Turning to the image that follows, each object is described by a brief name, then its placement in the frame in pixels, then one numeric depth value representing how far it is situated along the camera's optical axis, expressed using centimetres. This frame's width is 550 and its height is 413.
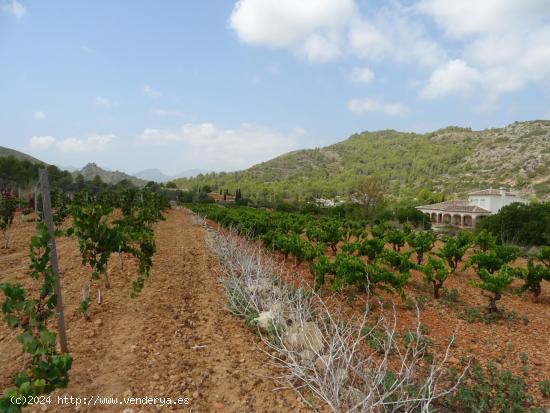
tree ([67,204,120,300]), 593
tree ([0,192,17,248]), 1256
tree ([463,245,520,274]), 1006
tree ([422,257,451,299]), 848
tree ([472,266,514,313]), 739
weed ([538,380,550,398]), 434
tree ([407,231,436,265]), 1319
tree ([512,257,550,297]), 884
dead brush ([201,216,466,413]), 338
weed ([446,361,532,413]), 387
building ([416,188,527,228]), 3984
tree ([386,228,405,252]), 1521
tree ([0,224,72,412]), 236
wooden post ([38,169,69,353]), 416
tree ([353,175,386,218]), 4544
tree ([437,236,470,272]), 1147
